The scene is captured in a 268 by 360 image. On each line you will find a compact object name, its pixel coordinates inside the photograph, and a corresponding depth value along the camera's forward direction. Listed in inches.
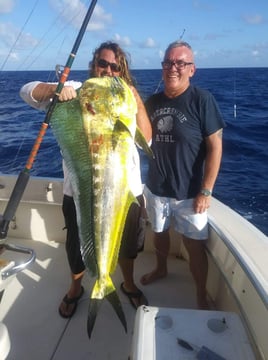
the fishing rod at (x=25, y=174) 78.0
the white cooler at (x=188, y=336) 58.4
